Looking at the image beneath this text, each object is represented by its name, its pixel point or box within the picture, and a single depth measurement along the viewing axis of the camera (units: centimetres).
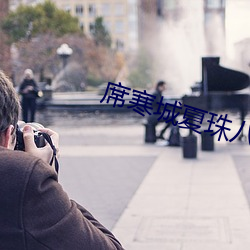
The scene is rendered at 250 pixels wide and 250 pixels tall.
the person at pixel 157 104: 1466
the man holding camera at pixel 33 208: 177
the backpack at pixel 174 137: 1410
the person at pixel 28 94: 1877
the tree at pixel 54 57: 4556
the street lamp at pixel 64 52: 3138
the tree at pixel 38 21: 4691
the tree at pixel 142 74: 6925
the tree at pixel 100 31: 9038
